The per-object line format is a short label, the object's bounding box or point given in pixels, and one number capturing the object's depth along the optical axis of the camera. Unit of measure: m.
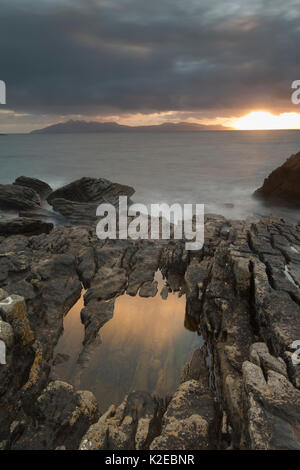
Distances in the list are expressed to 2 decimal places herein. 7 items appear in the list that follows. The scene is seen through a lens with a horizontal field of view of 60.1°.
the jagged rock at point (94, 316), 8.53
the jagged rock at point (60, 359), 7.46
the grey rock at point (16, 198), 24.19
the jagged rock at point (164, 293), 10.72
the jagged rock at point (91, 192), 27.19
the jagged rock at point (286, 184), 25.45
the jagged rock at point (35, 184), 31.36
